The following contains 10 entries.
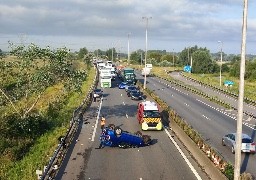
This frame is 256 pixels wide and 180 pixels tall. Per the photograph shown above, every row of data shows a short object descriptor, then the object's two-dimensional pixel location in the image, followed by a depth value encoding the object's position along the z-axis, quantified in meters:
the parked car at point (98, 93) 35.10
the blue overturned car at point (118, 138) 16.82
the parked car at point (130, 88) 38.49
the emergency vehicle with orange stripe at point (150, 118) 20.87
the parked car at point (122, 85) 45.81
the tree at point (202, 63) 94.14
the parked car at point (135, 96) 35.39
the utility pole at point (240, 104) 10.42
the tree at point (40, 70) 21.12
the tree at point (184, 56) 119.83
